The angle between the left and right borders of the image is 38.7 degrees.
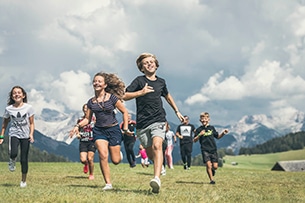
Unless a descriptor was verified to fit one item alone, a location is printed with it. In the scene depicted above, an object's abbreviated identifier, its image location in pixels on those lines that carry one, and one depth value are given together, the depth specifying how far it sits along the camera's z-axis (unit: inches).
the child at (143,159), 968.9
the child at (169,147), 970.7
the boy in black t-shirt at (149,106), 350.9
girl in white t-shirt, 432.5
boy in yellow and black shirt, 547.5
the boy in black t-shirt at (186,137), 912.3
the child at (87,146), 552.1
